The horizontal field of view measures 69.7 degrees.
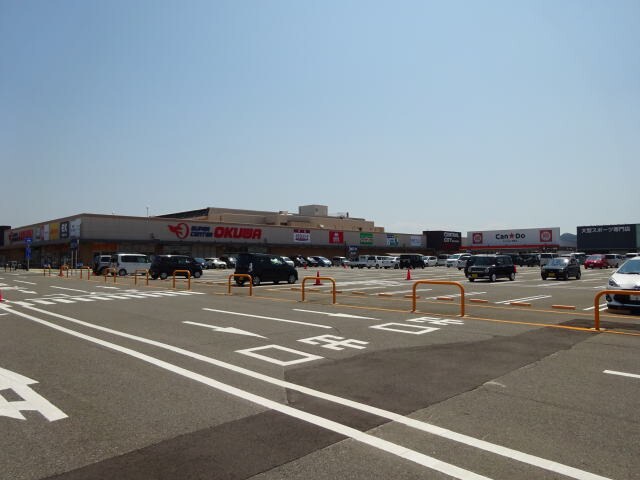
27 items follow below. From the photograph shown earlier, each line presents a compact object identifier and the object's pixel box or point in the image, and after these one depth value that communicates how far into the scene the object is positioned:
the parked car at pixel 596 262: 51.78
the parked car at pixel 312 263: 69.94
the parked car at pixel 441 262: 68.56
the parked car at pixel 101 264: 41.41
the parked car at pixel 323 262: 70.05
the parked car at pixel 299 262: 67.82
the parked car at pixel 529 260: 62.09
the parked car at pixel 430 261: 65.94
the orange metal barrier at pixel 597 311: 10.30
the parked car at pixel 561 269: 31.28
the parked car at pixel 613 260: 54.68
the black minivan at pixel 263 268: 26.30
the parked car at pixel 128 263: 39.56
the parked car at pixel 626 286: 12.73
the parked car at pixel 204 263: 57.47
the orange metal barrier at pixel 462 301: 13.04
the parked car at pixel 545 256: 52.03
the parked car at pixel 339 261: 74.81
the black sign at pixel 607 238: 79.88
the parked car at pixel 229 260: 59.63
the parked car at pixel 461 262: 52.43
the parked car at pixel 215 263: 58.84
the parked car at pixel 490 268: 29.84
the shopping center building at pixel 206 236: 56.56
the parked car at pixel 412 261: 59.47
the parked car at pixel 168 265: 34.72
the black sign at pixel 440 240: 94.38
